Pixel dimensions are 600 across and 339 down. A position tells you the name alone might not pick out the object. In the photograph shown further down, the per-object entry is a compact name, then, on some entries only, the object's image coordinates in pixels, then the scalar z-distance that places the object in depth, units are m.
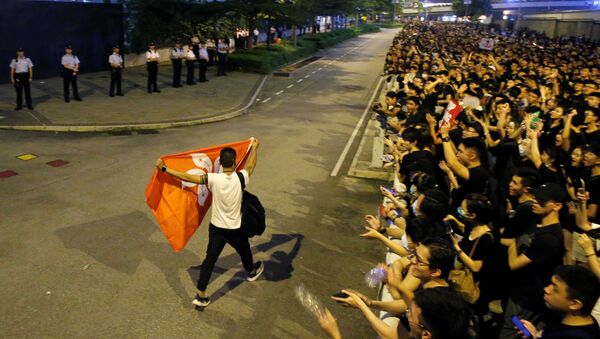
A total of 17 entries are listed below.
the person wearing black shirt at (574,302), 3.22
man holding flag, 5.70
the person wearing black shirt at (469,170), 5.73
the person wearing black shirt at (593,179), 5.68
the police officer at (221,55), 25.65
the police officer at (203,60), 23.08
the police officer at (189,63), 21.92
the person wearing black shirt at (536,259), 4.10
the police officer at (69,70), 16.66
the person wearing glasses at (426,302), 2.86
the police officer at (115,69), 17.86
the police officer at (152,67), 18.95
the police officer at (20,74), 14.92
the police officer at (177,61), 20.89
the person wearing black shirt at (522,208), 4.66
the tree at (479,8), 96.19
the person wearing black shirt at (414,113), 8.77
